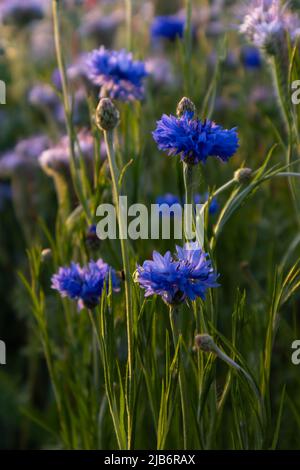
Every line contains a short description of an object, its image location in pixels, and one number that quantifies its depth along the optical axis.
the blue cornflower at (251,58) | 1.56
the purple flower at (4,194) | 1.60
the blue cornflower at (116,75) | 1.05
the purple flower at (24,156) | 1.41
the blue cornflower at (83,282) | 0.96
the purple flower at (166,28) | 1.59
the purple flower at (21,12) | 1.52
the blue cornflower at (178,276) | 0.88
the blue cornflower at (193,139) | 0.90
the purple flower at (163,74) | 1.49
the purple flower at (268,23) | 1.00
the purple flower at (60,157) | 1.15
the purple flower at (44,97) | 1.42
